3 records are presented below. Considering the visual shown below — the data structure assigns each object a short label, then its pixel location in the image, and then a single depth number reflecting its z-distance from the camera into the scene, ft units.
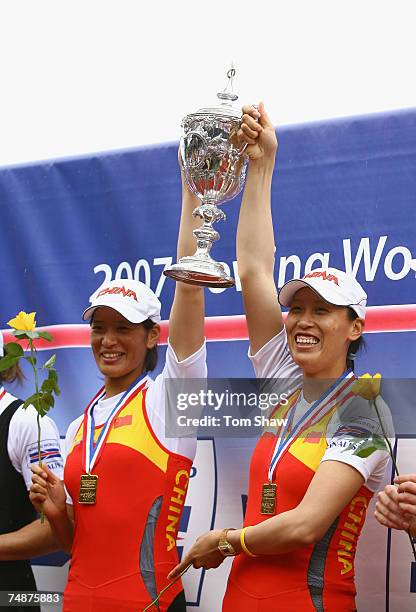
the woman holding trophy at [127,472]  17.44
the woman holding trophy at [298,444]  15.65
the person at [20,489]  19.98
